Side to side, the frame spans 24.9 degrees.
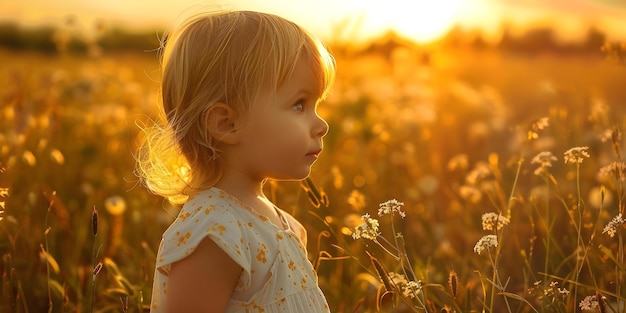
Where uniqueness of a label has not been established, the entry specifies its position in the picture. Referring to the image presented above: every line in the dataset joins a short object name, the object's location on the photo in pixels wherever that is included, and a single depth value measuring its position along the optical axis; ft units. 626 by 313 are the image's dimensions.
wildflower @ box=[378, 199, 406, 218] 4.77
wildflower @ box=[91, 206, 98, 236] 4.70
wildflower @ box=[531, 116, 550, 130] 5.08
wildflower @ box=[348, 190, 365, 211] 5.42
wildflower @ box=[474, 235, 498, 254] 4.69
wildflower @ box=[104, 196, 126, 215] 6.42
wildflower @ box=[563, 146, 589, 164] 4.91
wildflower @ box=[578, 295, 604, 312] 4.66
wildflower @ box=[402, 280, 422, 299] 4.72
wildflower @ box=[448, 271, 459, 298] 4.59
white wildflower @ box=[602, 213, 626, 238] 4.64
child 4.74
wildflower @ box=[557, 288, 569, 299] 4.74
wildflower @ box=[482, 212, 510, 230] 4.93
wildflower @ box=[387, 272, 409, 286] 4.94
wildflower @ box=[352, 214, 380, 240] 4.72
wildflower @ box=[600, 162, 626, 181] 4.82
